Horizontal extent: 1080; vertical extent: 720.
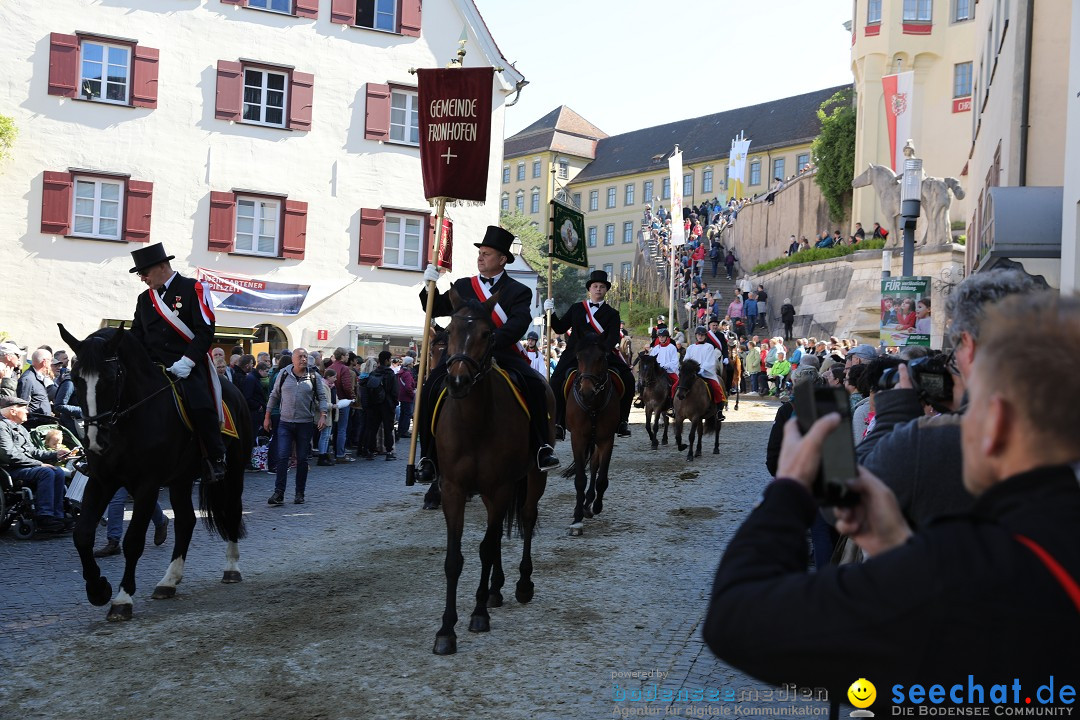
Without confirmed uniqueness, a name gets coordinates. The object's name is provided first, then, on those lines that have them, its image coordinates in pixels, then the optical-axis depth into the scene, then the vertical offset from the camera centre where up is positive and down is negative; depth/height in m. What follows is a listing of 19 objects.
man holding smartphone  1.81 -0.35
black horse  7.51 -0.76
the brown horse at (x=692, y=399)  18.16 -0.48
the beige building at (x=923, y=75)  45.94 +13.39
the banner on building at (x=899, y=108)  38.47 +9.83
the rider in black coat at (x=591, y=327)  12.33 +0.44
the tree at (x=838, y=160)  49.16 +10.15
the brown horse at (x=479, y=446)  6.86 -0.59
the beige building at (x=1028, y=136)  12.97 +4.02
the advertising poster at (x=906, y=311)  12.87 +0.84
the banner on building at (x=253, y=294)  28.23 +1.48
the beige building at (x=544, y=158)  106.06 +20.77
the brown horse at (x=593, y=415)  12.06 -0.57
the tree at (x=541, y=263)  72.69 +7.63
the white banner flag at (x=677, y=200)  38.56 +6.13
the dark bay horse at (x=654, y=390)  20.08 -0.40
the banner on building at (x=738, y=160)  53.30 +10.84
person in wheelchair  10.91 -1.38
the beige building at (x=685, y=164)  86.62 +18.22
